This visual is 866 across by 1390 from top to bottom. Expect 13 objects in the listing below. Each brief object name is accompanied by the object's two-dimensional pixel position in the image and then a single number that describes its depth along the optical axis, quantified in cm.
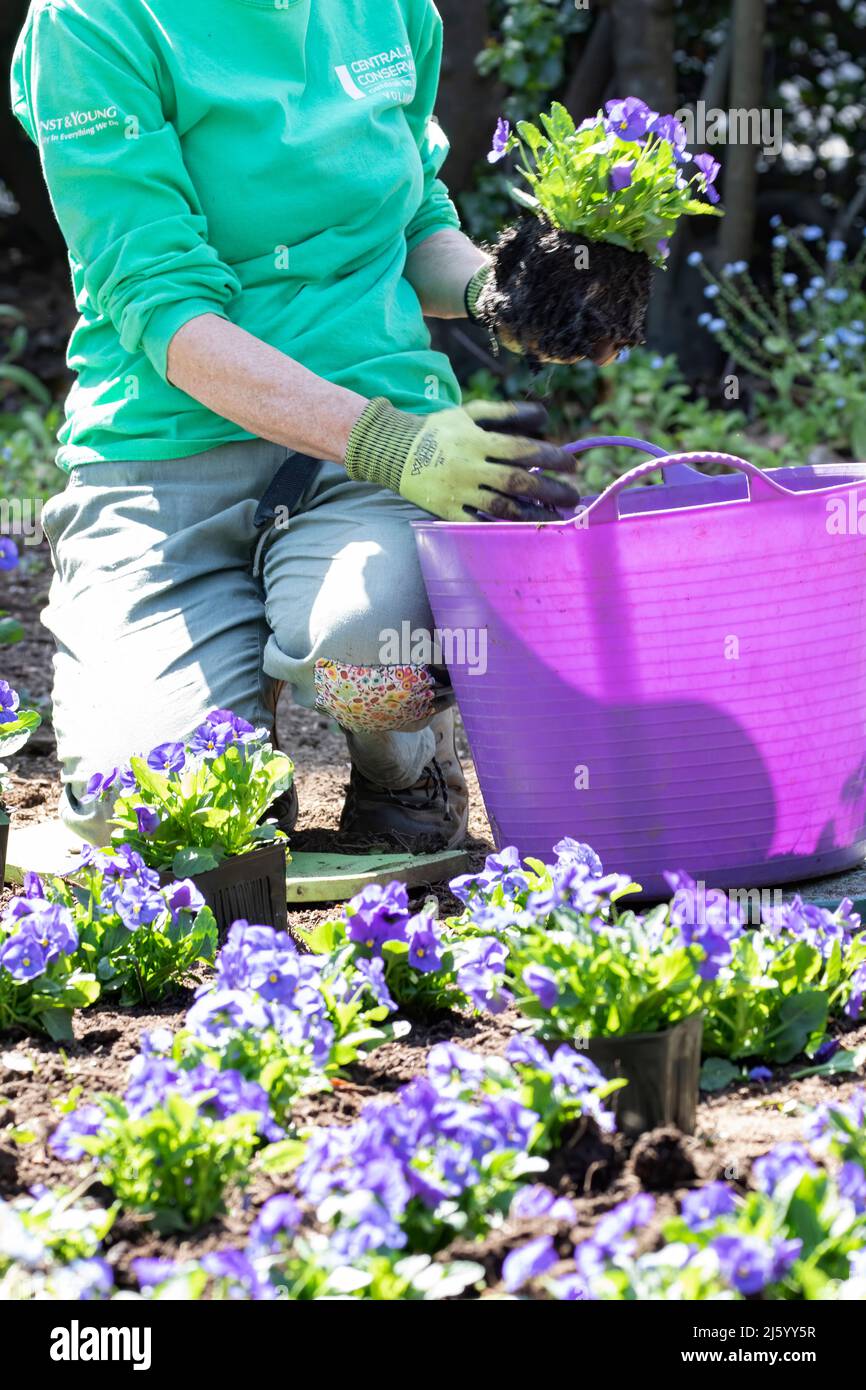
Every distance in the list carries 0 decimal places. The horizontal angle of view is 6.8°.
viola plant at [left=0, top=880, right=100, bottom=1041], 636
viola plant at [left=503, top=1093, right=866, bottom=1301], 583
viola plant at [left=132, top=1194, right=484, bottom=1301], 599
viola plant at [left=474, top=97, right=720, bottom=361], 671
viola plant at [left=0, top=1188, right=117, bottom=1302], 602
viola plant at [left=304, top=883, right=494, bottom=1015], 635
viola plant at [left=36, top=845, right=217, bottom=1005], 644
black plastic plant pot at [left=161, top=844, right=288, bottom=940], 655
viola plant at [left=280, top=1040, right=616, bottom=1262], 603
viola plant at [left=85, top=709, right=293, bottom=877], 654
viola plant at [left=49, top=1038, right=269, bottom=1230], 610
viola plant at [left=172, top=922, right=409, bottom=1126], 619
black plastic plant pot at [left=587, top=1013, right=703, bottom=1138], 619
